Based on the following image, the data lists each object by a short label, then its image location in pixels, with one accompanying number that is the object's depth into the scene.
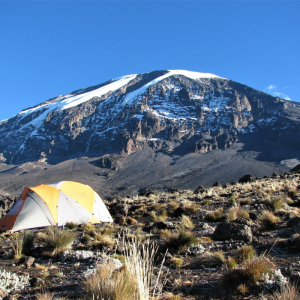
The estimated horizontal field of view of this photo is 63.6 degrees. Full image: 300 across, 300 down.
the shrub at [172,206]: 10.79
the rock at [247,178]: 23.64
